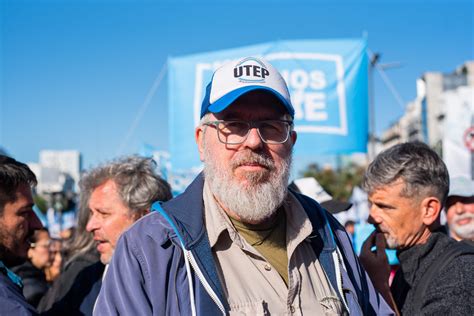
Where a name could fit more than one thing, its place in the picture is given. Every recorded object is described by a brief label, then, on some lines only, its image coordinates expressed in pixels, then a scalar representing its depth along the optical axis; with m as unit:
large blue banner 6.26
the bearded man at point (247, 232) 1.92
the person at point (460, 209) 3.91
